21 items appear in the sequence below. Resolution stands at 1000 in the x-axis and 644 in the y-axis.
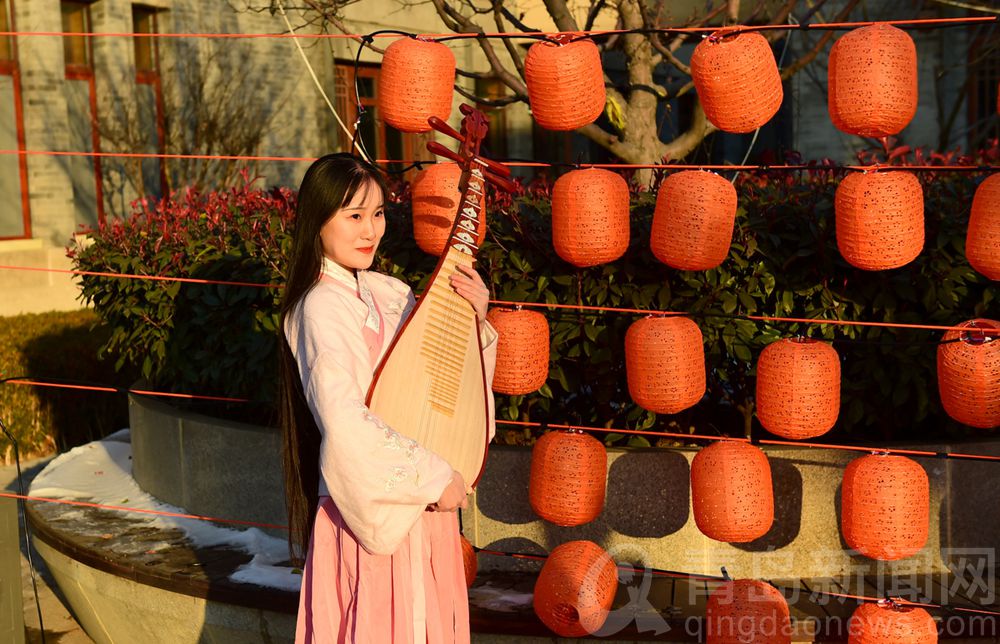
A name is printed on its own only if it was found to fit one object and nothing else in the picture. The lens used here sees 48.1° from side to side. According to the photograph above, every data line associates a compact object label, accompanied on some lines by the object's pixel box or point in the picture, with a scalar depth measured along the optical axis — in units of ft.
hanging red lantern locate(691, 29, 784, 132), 12.00
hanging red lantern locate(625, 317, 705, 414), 12.94
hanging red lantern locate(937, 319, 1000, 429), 12.11
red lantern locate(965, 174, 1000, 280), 11.78
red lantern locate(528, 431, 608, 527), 13.50
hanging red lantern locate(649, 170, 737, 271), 12.51
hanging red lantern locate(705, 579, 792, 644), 12.50
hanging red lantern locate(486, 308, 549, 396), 13.47
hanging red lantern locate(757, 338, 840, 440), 12.43
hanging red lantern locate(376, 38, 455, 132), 12.91
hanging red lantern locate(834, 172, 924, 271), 11.89
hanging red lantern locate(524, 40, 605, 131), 12.64
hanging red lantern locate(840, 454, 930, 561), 12.37
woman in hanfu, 8.64
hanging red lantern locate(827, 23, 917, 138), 11.62
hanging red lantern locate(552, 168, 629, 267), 12.95
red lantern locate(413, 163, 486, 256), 13.43
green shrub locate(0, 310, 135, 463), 26.45
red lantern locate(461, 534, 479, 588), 13.97
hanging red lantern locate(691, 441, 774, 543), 12.85
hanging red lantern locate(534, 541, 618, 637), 12.88
